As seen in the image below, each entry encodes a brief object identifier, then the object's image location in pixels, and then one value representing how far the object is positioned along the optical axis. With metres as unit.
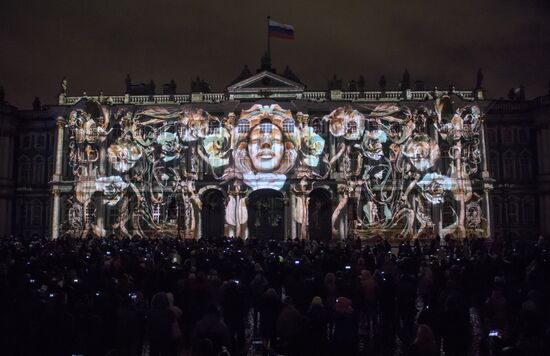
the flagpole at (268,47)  59.24
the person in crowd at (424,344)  9.81
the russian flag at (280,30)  55.08
